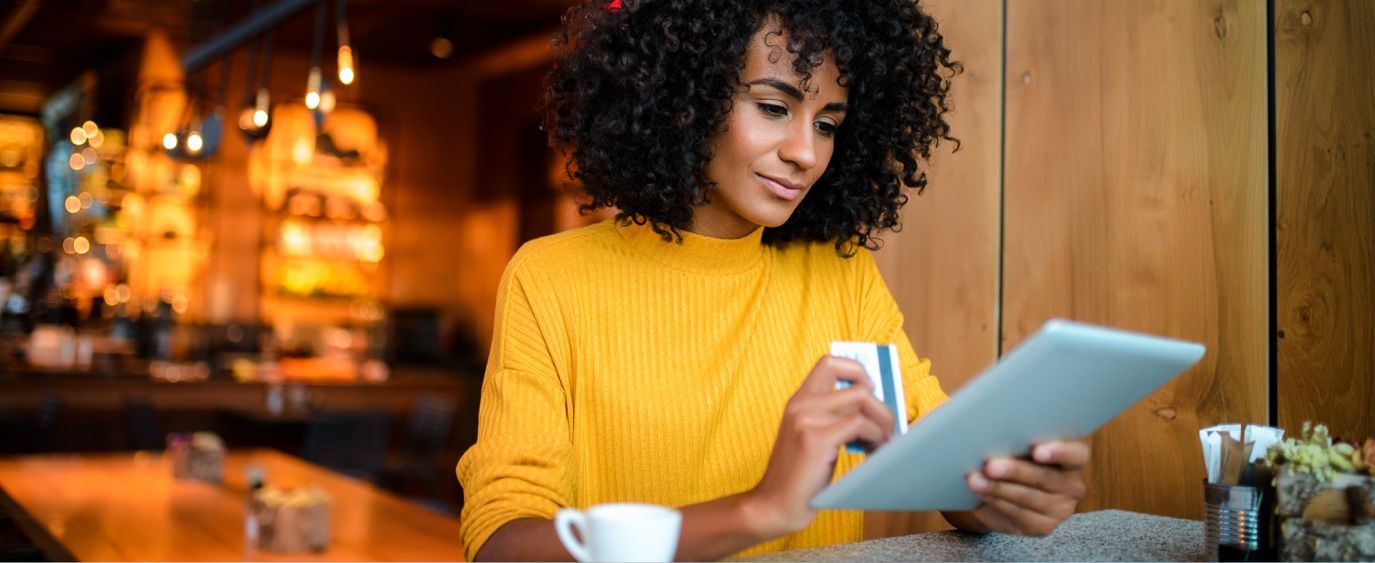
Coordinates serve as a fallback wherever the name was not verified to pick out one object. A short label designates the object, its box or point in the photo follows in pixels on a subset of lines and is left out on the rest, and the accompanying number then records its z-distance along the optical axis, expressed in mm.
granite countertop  1384
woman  1562
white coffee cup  1013
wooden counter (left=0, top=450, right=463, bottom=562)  3152
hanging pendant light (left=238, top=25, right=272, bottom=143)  5564
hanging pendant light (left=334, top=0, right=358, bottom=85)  4719
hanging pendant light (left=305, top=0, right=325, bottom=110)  4980
